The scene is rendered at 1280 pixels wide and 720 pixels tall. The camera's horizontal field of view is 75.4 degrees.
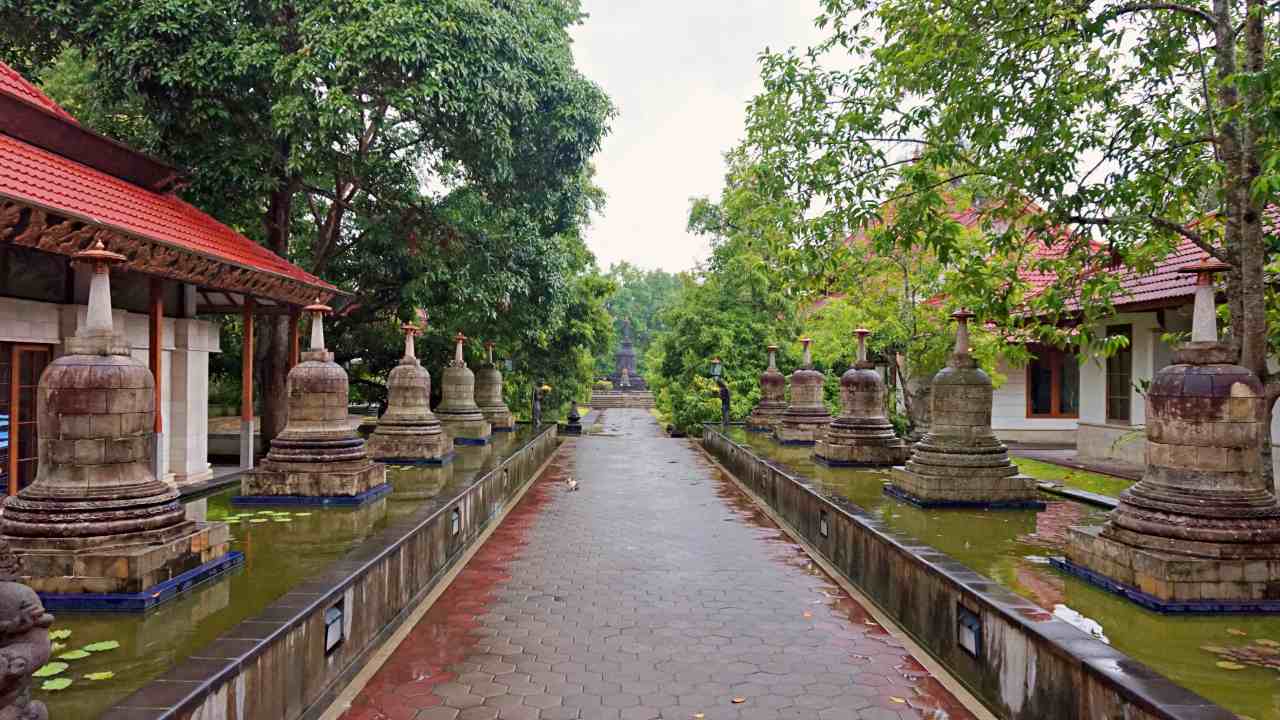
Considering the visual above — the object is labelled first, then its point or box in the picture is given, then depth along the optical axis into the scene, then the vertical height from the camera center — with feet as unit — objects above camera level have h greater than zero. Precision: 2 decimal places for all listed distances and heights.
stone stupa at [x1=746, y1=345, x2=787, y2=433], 77.05 -2.17
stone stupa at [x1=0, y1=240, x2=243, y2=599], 20.25 -3.26
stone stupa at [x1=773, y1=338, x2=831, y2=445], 65.05 -2.71
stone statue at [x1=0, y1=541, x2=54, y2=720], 11.18 -3.75
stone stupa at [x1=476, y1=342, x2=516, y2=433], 77.61 -2.10
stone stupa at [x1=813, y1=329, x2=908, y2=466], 49.67 -3.11
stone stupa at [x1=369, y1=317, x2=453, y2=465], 49.88 -3.20
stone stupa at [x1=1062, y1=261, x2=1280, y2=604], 20.63 -3.19
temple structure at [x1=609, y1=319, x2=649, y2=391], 201.57 +0.95
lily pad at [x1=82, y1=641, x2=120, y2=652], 17.11 -5.73
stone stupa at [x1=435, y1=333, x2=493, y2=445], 64.95 -2.59
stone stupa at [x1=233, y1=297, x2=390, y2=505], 35.19 -3.48
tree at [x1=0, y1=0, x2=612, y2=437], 43.98 +15.71
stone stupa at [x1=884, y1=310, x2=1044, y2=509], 35.37 -3.40
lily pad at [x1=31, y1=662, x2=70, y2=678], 15.48 -5.69
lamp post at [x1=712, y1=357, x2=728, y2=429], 85.35 -1.31
